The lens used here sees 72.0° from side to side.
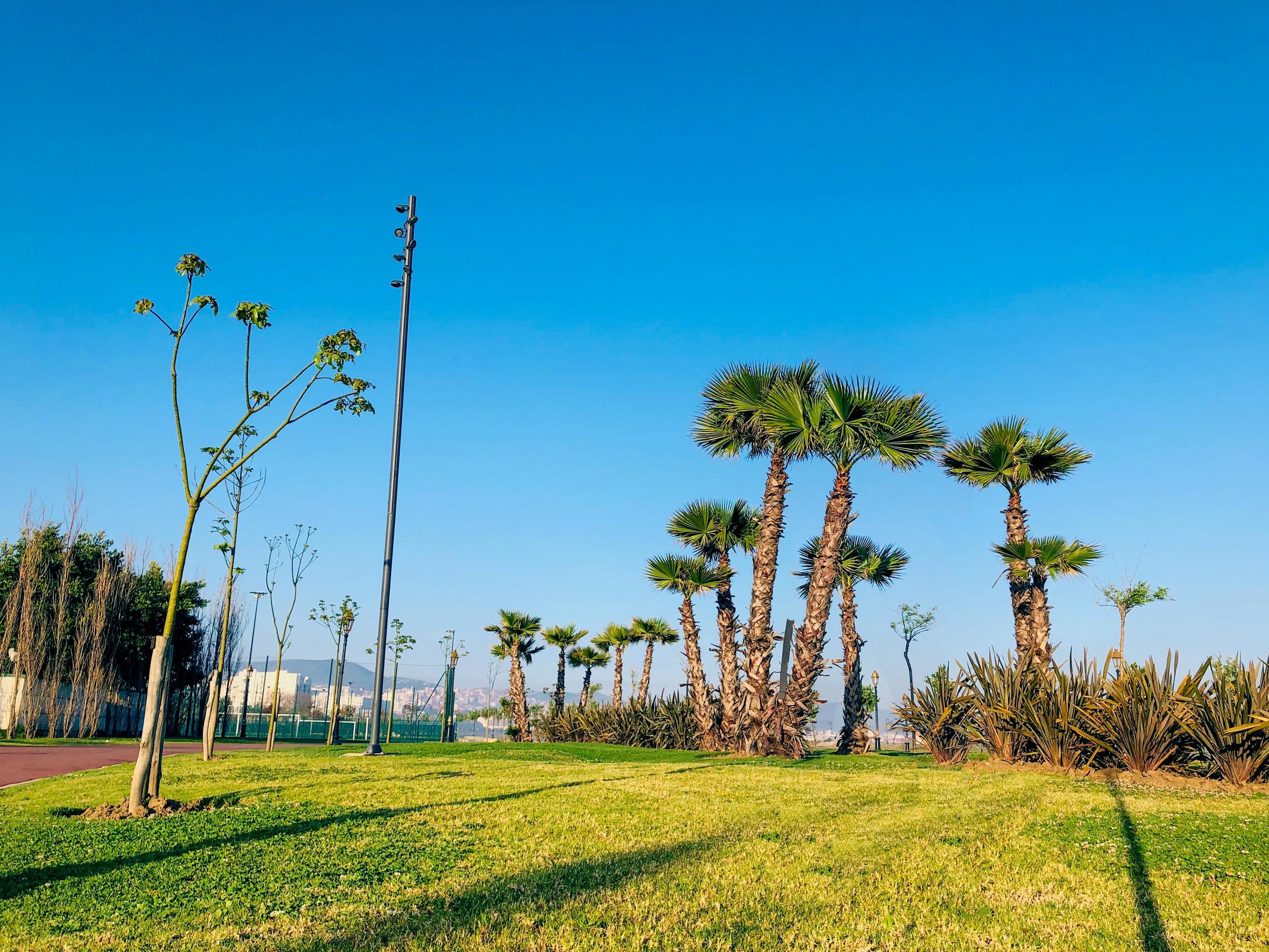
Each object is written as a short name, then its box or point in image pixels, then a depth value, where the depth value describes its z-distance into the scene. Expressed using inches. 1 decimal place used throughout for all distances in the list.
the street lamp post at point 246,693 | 1542.8
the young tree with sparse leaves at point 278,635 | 789.9
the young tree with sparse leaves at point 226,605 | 515.2
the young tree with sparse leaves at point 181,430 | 331.6
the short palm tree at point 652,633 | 1710.1
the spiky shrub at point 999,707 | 578.2
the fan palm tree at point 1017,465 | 967.6
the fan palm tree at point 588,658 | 1961.1
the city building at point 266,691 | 2293.3
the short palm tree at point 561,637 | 1620.3
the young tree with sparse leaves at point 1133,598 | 1505.9
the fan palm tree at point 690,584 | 1112.8
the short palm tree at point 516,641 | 1460.4
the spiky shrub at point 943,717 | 667.4
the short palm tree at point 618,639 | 1663.4
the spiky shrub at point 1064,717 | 526.9
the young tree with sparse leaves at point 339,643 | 1166.3
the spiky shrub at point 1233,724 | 460.8
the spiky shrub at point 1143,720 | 485.1
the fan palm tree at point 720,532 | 1107.9
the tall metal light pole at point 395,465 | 646.5
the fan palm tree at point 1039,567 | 949.8
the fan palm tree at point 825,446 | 775.7
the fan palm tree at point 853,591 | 1110.4
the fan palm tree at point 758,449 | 806.5
